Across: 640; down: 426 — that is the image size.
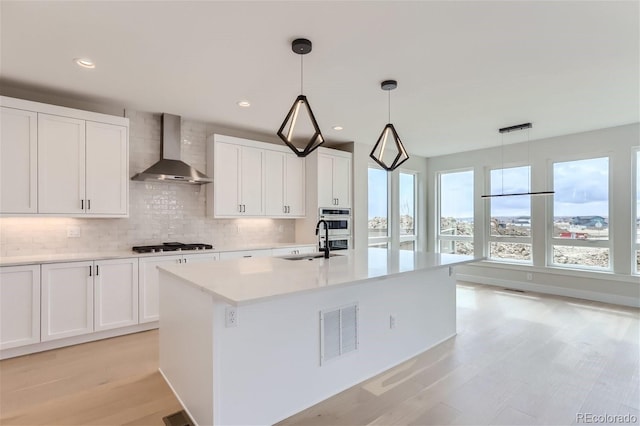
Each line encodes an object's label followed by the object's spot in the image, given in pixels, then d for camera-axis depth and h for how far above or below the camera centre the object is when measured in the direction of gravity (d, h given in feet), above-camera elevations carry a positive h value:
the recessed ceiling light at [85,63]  9.25 +4.39
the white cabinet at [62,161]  10.66 +1.92
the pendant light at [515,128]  16.01 +4.35
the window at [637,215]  16.17 -0.04
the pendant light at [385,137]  10.62 +2.50
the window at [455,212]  22.95 +0.19
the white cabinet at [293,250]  16.41 -1.80
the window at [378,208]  21.29 +0.45
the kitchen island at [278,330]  6.40 -2.72
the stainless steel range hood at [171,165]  13.23 +2.10
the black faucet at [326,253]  10.83 -1.26
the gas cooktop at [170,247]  13.06 -1.32
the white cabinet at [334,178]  18.07 +2.09
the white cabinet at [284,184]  17.16 +1.66
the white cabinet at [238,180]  15.33 +1.69
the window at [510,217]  20.13 -0.16
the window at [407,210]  23.54 +0.34
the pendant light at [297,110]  8.29 +2.61
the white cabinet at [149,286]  12.62 -2.73
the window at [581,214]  17.33 +0.02
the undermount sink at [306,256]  10.89 -1.41
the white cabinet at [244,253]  14.55 -1.77
